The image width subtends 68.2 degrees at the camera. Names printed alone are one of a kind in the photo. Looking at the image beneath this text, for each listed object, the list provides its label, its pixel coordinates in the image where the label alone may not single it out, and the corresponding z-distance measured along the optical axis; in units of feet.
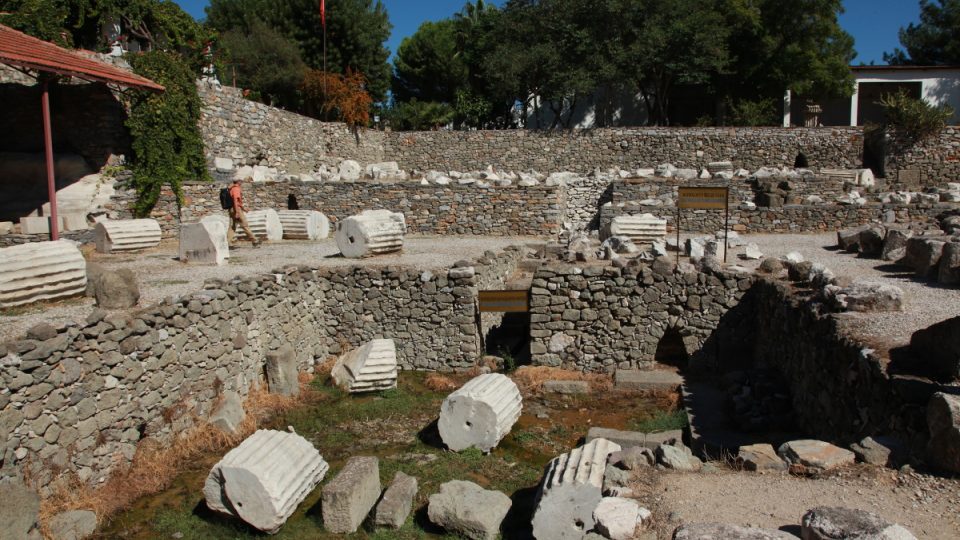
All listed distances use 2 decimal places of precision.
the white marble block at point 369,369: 33.65
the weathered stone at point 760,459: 17.78
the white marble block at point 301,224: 55.16
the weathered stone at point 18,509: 18.17
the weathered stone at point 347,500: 21.25
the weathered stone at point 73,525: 20.30
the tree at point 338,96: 94.68
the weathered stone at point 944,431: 15.07
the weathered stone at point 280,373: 33.09
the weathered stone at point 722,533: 13.58
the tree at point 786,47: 93.66
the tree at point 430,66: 116.47
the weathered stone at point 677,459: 18.42
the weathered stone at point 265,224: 52.70
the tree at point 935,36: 119.34
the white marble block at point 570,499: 17.43
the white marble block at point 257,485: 21.35
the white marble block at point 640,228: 48.44
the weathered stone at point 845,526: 12.87
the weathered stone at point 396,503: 21.22
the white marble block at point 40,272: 27.63
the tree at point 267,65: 97.60
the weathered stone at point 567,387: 33.43
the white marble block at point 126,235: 46.50
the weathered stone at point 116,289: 27.35
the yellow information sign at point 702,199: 36.17
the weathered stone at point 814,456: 17.01
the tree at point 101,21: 52.95
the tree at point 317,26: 109.47
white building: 98.10
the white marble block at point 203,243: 40.91
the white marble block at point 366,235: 42.83
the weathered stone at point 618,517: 15.47
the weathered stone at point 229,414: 28.32
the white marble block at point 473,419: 27.12
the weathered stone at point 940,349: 17.15
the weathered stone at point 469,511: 20.38
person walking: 48.70
